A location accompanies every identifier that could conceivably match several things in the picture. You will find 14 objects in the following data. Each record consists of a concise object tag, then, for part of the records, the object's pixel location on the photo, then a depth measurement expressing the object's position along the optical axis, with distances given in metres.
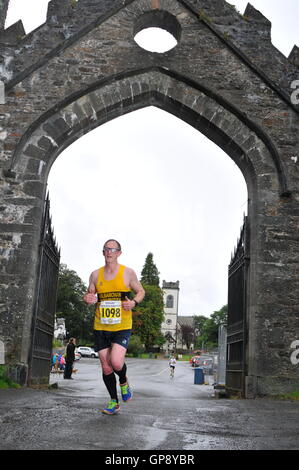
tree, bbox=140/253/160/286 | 80.75
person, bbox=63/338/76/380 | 16.58
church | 103.56
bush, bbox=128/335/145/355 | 60.19
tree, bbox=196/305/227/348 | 102.61
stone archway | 8.56
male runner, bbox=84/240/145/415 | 4.68
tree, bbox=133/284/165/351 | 73.81
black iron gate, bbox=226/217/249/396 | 9.00
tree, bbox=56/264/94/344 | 65.81
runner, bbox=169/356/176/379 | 26.50
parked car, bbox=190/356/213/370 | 28.55
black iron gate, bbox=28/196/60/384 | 8.89
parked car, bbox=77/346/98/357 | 55.72
